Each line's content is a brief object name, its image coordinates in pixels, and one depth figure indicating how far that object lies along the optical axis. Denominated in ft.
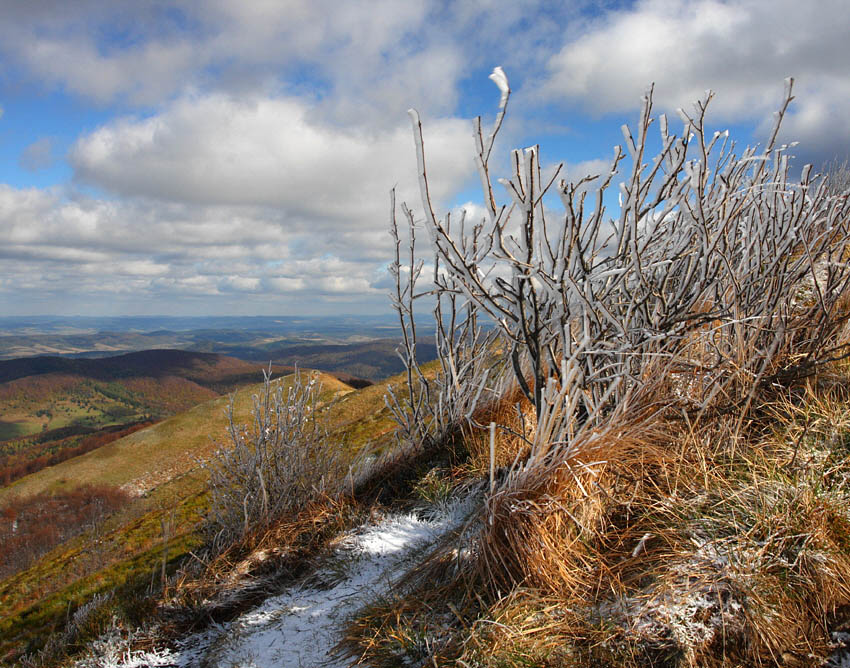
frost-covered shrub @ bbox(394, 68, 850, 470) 7.65
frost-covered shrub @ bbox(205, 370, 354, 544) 16.01
